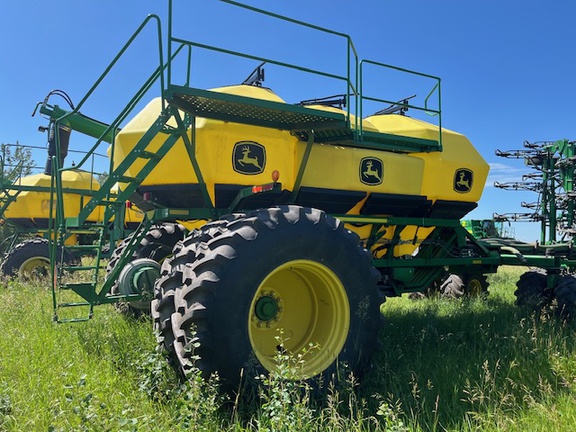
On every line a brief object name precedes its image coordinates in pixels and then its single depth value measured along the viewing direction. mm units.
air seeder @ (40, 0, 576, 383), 3420
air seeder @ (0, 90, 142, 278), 9650
